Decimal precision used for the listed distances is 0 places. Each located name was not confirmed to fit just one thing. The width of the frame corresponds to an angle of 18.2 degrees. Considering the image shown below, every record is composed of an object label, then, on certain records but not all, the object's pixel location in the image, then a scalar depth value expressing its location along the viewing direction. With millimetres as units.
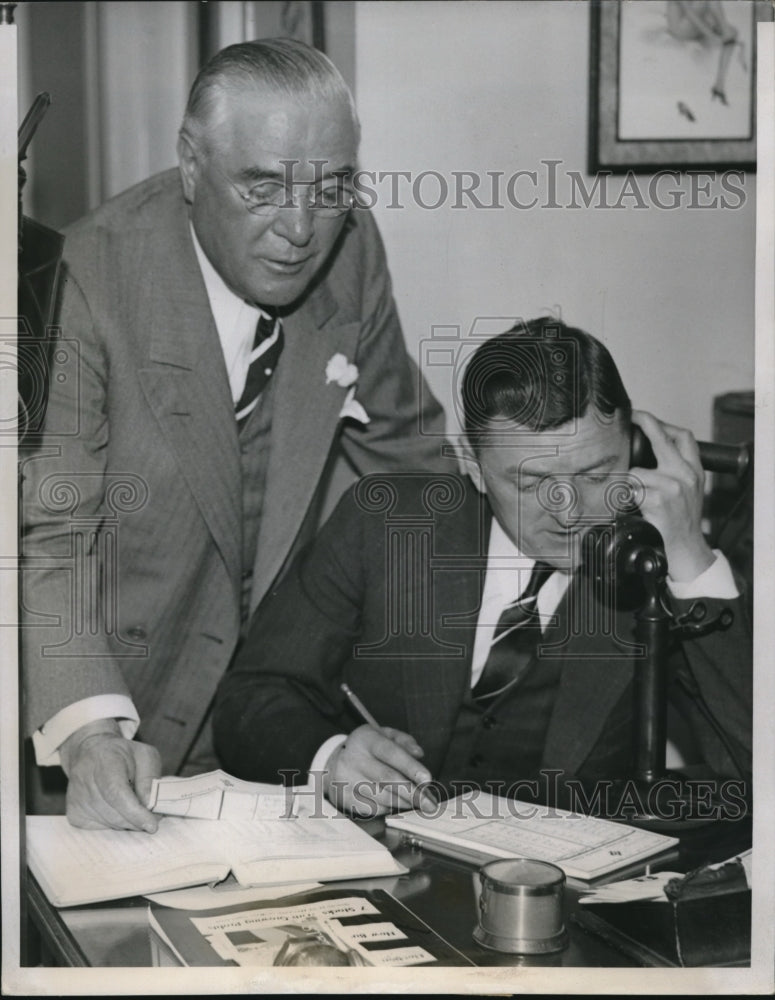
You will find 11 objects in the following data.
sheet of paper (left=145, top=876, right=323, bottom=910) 2323
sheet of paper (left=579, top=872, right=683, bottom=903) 2286
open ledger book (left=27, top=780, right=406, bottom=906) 2337
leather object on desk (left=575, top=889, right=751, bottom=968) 2271
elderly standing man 2490
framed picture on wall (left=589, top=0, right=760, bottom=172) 2487
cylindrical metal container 2276
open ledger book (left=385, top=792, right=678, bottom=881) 2386
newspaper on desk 2300
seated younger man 2508
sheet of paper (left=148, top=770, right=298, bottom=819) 2469
